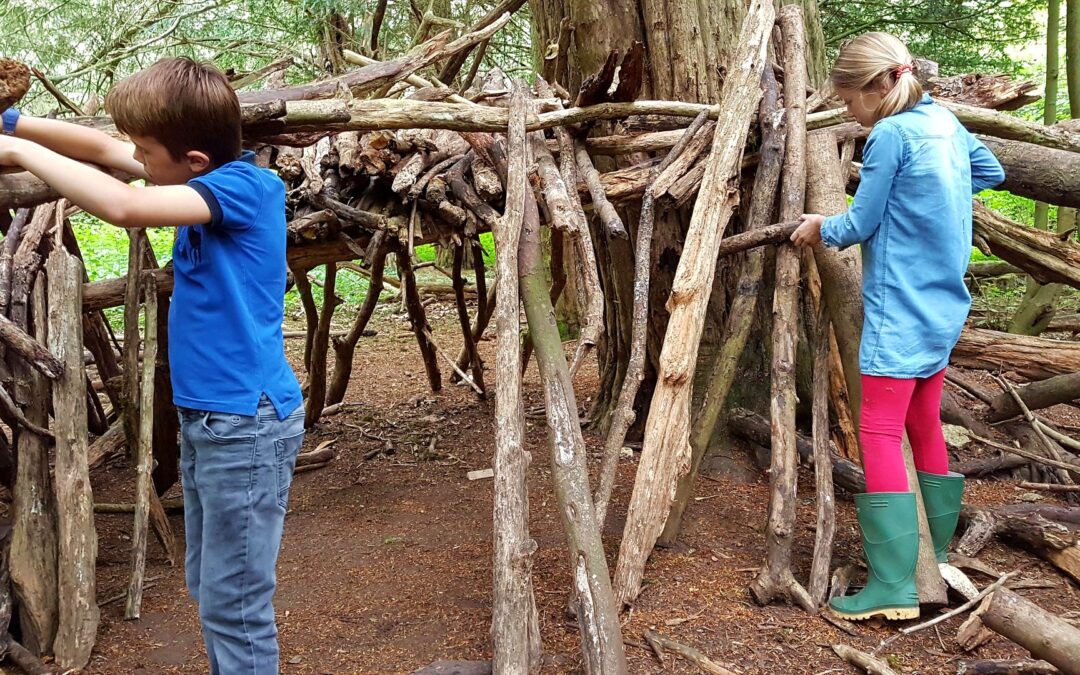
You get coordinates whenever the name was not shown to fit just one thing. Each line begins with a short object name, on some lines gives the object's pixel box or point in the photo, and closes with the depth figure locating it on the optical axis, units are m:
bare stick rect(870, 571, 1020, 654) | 2.71
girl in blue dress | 2.74
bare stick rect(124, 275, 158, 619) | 2.95
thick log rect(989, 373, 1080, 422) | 4.09
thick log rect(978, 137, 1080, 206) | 3.45
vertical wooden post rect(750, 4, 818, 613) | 3.00
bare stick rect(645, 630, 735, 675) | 2.59
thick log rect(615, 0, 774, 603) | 2.91
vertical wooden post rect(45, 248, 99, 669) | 2.69
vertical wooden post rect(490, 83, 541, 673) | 2.40
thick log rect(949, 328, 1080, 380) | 4.01
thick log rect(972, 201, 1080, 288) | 3.60
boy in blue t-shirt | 1.86
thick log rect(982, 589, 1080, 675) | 2.38
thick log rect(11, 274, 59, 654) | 2.70
